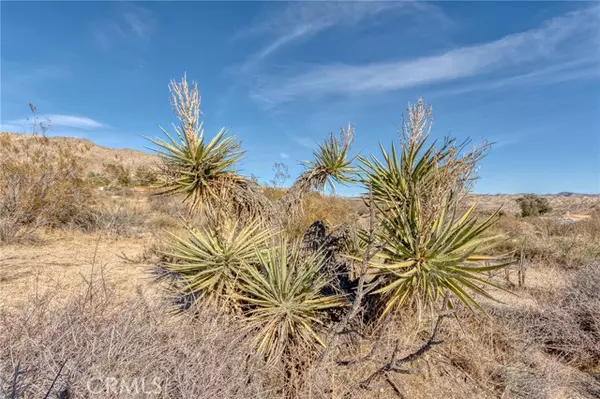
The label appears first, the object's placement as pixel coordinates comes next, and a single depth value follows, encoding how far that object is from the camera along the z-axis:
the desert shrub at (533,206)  23.14
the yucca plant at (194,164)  3.83
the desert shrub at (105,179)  21.08
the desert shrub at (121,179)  20.65
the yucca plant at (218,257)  3.56
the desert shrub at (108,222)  10.59
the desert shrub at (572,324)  4.34
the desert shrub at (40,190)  9.05
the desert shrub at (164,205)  15.05
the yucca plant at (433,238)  2.85
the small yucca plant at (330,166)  4.58
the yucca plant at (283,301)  3.12
